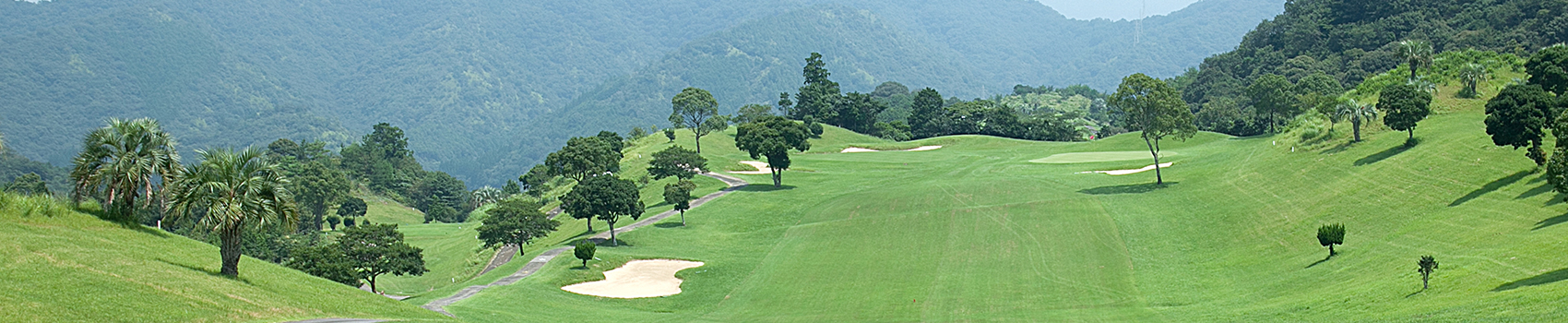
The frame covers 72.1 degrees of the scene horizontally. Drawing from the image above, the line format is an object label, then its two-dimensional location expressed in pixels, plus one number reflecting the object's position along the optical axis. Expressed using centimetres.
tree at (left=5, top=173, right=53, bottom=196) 11902
